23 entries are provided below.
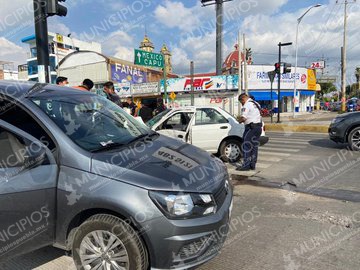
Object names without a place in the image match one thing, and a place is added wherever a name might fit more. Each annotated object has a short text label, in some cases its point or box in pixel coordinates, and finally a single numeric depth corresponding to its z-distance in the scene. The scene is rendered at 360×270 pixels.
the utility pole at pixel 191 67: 20.53
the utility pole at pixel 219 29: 26.00
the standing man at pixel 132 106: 10.70
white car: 7.50
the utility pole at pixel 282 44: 20.69
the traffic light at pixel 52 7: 6.12
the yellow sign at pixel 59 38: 53.21
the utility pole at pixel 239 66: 23.94
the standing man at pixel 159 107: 10.31
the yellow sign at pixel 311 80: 36.88
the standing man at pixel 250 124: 6.62
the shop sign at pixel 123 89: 36.54
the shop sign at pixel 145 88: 34.31
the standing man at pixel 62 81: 6.20
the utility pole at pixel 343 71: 26.55
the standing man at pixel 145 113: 9.34
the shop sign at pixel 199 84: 30.01
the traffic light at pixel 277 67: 18.47
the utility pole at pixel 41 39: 6.14
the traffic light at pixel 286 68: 18.45
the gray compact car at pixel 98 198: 2.45
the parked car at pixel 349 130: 8.79
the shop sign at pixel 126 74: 38.97
